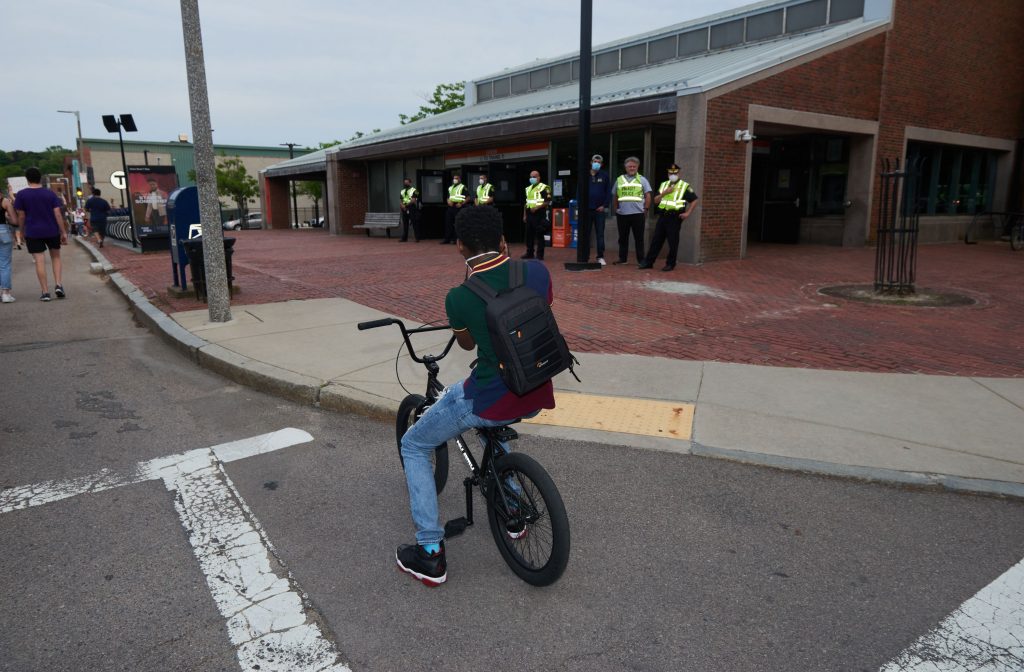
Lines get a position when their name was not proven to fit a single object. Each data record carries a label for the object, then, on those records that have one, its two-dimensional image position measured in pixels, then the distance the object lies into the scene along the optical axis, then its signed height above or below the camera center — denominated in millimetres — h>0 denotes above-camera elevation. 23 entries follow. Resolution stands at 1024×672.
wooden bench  24828 -537
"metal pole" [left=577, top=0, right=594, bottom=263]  11508 +1338
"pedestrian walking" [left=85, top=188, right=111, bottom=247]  22594 -219
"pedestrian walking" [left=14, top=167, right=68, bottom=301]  10977 -215
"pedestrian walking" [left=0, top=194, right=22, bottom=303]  11000 -596
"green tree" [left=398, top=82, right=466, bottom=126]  44384 +6721
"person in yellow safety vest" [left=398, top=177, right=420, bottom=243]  22125 +13
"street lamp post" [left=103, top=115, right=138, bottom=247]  21656 +2542
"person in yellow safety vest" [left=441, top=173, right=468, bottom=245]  18531 +266
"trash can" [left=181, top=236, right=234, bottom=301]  9445 -740
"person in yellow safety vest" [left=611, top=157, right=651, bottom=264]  12695 +71
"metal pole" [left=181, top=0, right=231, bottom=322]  8031 +374
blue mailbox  9953 -154
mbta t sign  21984 +836
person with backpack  3002 -772
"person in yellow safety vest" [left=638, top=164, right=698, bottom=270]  12180 -71
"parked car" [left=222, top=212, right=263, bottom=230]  41016 -1035
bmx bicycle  2951 -1323
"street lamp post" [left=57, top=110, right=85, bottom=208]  59212 +3246
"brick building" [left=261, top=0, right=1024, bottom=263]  14391 +2012
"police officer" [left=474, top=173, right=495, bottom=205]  16000 +297
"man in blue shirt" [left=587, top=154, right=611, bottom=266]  13250 +186
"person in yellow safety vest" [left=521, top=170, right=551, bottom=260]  14055 -115
